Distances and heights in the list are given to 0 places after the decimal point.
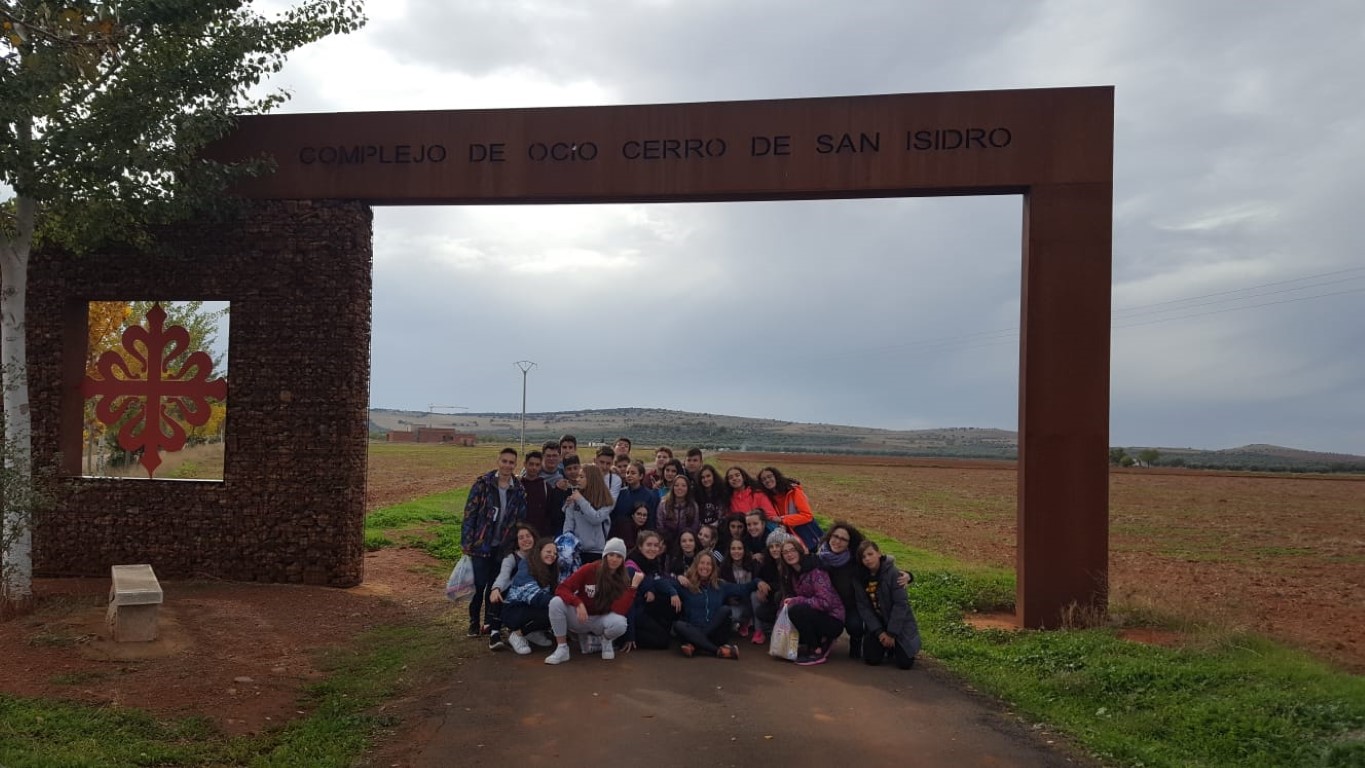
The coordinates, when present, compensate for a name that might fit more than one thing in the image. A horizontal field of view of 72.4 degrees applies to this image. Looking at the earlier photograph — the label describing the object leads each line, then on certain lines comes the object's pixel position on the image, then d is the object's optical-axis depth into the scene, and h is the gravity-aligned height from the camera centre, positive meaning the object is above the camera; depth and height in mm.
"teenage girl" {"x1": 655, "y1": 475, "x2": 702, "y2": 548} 8422 -897
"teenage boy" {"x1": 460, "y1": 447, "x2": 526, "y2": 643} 8070 -955
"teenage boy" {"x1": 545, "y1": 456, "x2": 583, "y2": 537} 8344 -775
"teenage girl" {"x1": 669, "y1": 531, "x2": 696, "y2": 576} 7891 -1189
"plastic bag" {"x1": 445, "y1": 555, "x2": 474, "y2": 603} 8031 -1492
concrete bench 6957 -1586
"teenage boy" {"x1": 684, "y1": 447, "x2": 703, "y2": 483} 8969 -446
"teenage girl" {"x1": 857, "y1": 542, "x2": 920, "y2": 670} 7199 -1502
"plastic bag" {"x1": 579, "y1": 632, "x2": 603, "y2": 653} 7317 -1804
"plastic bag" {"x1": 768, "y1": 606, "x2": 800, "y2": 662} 7227 -1723
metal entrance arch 8859 +2477
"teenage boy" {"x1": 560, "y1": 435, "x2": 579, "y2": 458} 8883 -326
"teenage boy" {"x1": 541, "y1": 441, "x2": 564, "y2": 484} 8625 -467
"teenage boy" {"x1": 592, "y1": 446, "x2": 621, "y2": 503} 8688 -507
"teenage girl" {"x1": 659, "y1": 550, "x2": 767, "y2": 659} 7429 -1530
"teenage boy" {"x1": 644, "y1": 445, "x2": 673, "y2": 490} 9219 -494
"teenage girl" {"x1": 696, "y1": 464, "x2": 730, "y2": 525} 8648 -744
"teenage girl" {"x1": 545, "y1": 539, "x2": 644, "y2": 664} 7148 -1443
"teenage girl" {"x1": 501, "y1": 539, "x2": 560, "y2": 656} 7387 -1468
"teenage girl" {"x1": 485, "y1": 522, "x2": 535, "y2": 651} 7555 -1322
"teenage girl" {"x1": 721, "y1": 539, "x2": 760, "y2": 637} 7918 -1335
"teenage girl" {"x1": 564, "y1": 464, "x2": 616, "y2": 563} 8125 -892
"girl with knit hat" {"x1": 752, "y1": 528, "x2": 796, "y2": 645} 7871 -1551
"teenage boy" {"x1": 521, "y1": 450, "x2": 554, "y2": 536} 8523 -809
